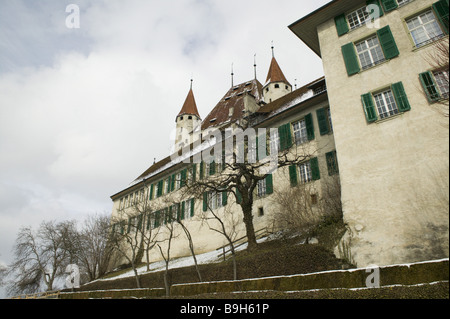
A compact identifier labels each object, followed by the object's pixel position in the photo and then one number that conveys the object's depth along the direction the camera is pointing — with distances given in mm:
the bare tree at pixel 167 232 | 27156
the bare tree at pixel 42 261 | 30000
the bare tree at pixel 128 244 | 29969
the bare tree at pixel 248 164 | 15750
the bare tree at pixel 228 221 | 20953
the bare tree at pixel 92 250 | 30703
